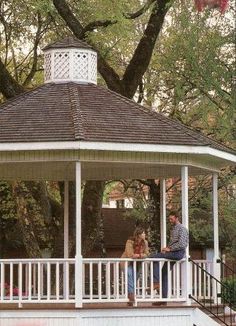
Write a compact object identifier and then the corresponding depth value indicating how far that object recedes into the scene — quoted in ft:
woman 66.69
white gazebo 64.75
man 67.00
